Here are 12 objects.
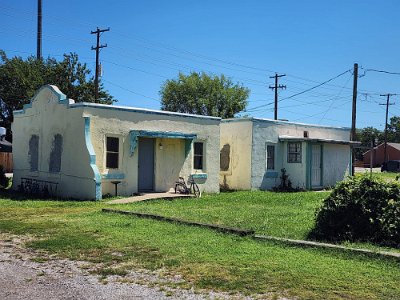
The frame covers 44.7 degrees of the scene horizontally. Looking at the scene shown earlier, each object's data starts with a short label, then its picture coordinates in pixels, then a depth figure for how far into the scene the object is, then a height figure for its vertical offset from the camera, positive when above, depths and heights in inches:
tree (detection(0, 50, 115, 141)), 1524.4 +245.6
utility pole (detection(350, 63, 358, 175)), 1318.9 +158.6
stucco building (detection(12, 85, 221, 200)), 668.1 +18.2
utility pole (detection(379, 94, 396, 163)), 2490.2 +324.3
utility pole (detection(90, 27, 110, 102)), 1341.9 +311.1
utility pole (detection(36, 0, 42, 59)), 1698.5 +434.1
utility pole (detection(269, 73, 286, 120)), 1837.1 +283.4
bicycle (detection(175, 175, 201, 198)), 744.3 -42.0
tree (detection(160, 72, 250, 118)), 2142.0 +290.1
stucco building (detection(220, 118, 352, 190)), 890.7 +15.3
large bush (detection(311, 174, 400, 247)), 340.5 -34.6
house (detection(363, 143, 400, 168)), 2886.3 +71.5
